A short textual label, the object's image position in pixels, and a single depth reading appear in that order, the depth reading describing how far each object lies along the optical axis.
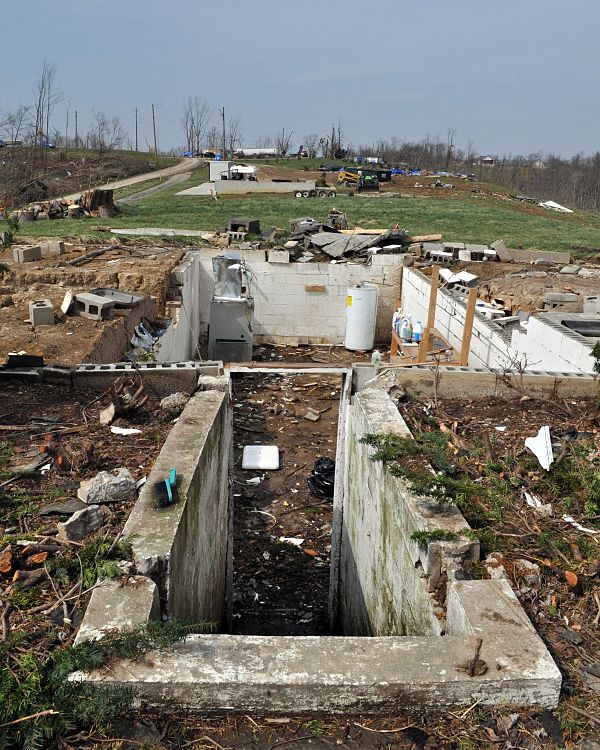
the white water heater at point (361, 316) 15.45
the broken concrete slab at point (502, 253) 17.41
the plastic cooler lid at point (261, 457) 8.52
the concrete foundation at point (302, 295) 16.59
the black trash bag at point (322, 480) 8.17
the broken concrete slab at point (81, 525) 3.57
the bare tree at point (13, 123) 35.65
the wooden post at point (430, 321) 10.95
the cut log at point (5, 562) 3.28
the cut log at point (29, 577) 3.18
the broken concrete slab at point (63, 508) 3.88
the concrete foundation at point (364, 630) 2.48
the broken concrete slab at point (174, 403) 5.64
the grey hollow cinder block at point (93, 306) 9.54
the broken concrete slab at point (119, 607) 2.70
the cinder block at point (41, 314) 9.33
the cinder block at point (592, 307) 9.72
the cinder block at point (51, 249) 15.10
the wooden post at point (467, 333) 9.91
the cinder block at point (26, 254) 14.13
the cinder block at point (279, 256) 16.86
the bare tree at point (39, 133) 40.66
